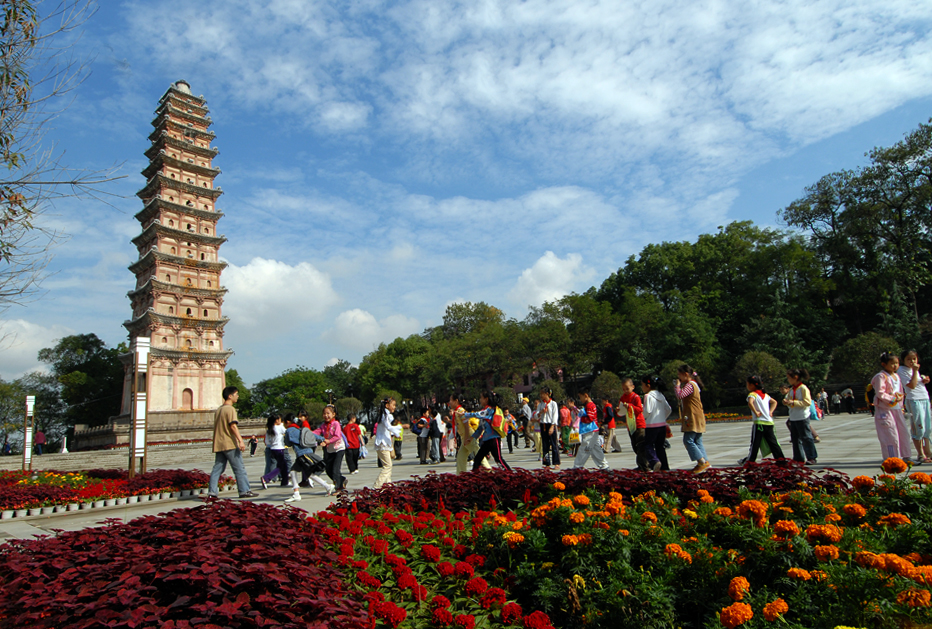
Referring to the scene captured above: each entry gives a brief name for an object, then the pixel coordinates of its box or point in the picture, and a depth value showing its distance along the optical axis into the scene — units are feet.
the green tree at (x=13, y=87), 17.98
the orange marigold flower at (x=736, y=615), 9.18
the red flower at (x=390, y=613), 10.26
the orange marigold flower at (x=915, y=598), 9.06
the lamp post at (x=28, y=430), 62.49
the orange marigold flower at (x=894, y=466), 14.49
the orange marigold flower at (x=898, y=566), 9.73
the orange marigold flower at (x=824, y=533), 11.18
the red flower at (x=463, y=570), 12.38
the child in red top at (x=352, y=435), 40.80
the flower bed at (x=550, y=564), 9.74
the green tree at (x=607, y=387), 124.26
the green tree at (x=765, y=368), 107.45
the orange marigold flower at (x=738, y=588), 10.07
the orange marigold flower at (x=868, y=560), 9.98
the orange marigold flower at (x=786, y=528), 11.66
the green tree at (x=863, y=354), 105.50
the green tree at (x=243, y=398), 258.92
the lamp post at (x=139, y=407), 42.96
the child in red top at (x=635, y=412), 29.60
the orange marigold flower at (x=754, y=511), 12.67
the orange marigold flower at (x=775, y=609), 9.31
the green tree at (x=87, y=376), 182.70
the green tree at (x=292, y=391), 255.50
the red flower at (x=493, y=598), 11.64
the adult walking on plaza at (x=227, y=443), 31.42
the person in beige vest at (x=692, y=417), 27.61
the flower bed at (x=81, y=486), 32.71
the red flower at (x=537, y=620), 10.61
